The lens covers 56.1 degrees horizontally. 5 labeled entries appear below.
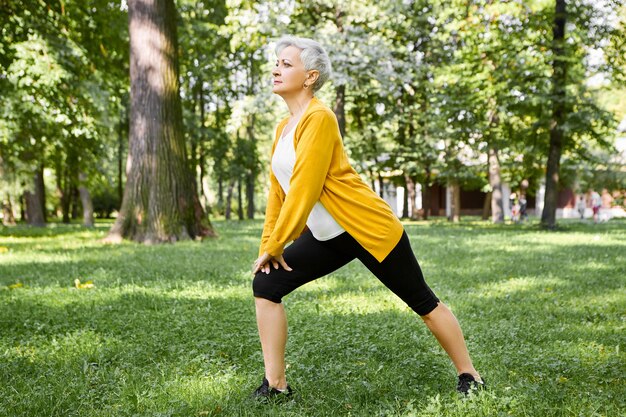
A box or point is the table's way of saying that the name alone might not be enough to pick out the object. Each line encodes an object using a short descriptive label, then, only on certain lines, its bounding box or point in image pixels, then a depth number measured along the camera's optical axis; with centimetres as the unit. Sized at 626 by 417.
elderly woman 337
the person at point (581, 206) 3975
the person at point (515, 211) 3603
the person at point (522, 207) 3631
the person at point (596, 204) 3339
